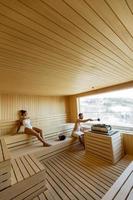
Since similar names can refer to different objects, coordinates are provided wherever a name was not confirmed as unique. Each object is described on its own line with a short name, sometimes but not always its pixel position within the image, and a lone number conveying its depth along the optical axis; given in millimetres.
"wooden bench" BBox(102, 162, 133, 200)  1465
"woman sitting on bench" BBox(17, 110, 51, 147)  3844
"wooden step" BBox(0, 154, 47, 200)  1780
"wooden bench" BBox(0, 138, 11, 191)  1721
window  4272
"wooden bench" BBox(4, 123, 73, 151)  3504
